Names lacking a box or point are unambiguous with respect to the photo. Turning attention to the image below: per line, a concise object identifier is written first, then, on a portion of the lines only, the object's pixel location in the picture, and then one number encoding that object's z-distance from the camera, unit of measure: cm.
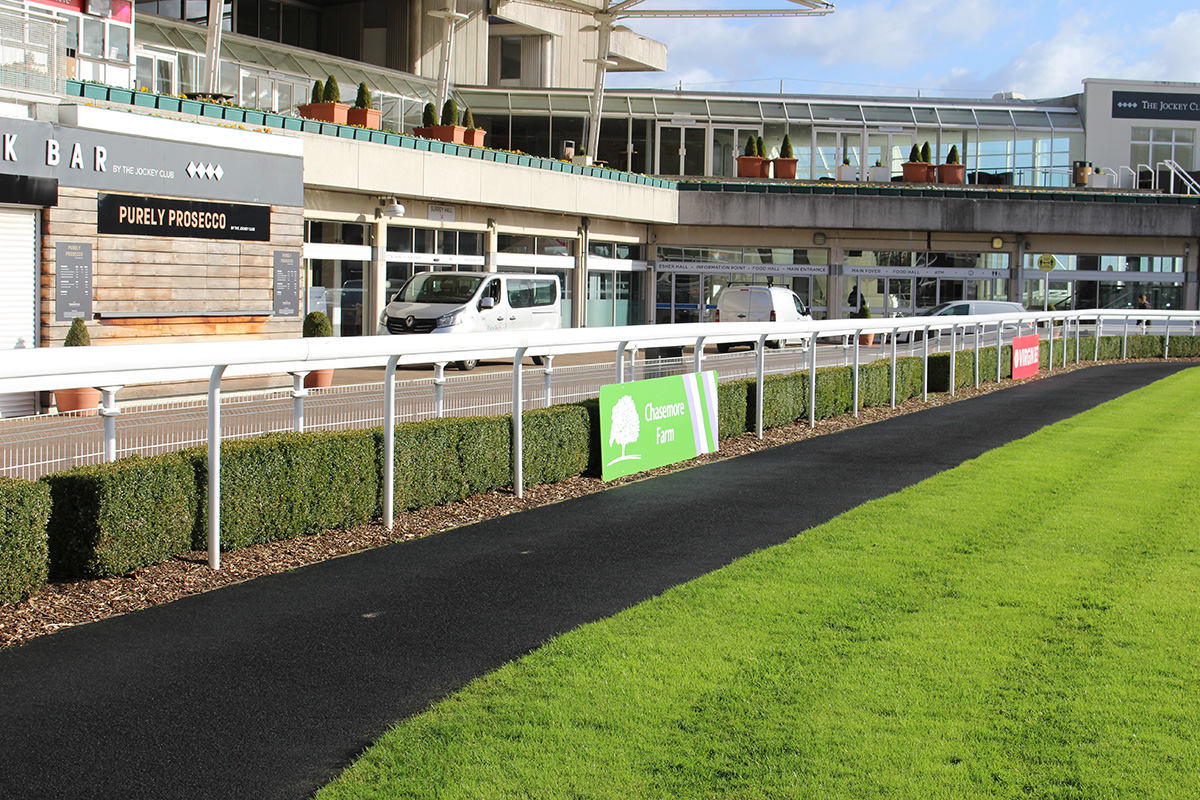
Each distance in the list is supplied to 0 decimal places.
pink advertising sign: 2480
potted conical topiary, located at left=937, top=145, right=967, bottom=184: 4647
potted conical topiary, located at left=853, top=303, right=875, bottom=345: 4243
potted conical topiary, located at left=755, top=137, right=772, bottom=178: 4497
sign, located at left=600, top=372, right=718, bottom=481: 1152
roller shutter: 1612
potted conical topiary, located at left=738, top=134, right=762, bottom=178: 4466
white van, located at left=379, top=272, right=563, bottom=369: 2392
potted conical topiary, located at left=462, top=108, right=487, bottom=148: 3238
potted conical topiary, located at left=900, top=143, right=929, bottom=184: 4591
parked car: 3544
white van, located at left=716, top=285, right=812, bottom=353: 3172
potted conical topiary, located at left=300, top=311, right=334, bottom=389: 2305
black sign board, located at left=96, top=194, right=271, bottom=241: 1761
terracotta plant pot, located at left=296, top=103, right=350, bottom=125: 2744
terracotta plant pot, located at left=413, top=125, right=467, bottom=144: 3166
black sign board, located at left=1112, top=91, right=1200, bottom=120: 5075
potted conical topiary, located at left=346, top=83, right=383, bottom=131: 2833
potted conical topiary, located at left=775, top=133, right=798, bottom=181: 4522
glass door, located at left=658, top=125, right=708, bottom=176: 4647
